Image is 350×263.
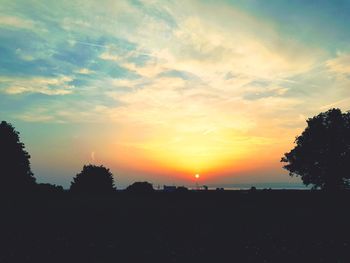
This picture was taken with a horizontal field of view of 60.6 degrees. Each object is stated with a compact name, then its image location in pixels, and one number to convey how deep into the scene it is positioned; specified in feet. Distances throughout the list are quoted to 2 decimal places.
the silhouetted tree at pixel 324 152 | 144.36
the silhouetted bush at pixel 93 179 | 261.44
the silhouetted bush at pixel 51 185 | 210.01
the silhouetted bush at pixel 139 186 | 242.58
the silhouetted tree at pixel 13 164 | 149.69
